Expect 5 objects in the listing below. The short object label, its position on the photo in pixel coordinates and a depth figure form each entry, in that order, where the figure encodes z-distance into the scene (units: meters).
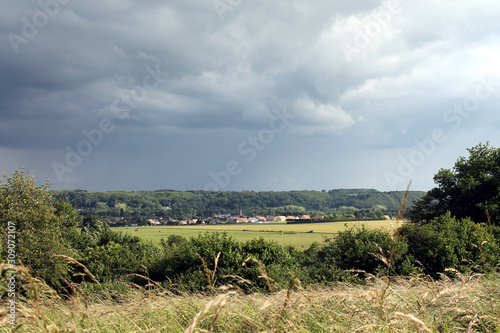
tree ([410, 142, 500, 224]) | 34.03
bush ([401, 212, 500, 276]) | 18.77
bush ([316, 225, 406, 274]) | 19.19
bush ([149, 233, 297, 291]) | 17.48
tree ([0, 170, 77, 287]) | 24.00
